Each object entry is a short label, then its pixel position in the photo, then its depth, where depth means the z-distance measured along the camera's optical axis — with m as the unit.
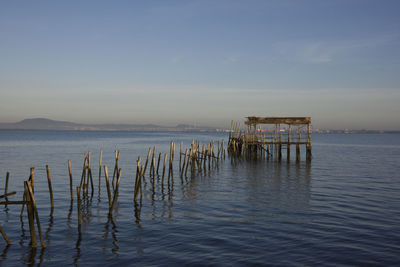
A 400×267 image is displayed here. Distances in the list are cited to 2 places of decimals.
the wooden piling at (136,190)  16.44
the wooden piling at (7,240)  10.22
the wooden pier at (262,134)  37.92
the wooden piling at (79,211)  11.50
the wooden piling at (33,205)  9.86
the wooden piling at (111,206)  13.43
